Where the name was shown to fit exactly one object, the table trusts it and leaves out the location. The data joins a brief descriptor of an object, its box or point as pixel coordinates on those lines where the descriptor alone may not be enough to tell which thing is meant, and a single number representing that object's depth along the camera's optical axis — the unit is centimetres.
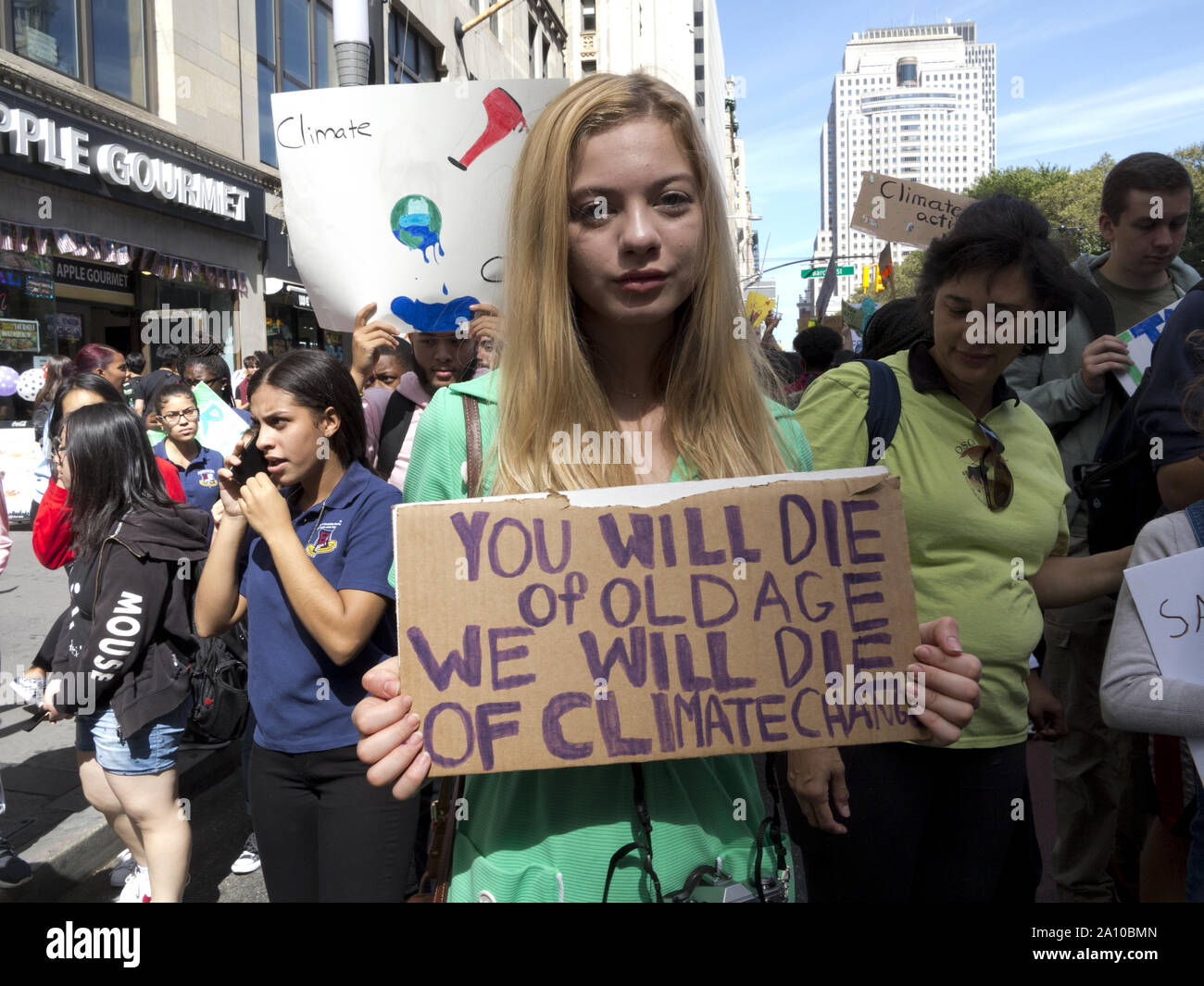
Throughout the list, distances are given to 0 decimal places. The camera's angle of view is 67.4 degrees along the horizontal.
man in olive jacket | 326
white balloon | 1039
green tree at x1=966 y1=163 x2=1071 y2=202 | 4266
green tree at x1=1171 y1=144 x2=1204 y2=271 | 2920
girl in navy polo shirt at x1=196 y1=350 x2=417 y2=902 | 243
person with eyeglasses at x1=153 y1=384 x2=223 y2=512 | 532
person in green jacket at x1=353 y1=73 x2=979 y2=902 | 143
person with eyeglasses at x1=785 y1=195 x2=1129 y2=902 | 217
